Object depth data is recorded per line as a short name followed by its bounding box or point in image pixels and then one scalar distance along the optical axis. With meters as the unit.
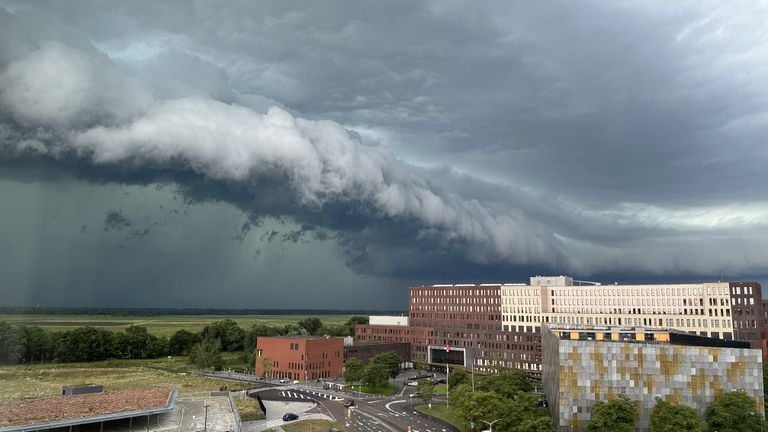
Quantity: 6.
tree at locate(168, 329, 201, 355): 164.62
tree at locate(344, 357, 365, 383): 112.21
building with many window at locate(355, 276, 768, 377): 117.06
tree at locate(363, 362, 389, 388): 109.69
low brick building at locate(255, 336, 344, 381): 121.56
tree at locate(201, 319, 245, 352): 171.38
